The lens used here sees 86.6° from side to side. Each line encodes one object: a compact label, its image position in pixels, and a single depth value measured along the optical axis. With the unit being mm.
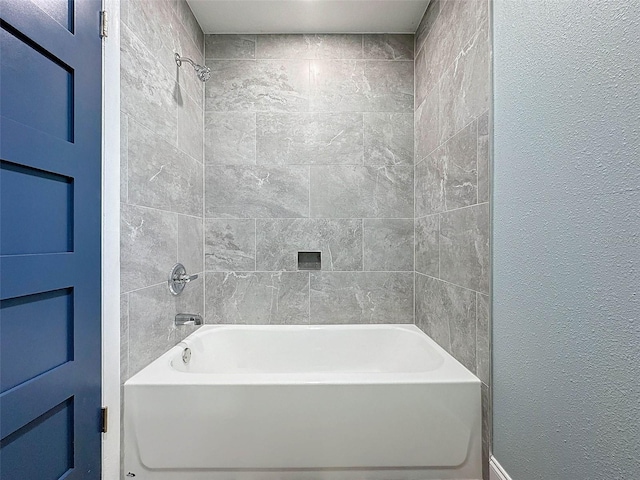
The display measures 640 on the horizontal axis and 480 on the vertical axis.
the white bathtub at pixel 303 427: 1294
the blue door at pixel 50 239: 879
